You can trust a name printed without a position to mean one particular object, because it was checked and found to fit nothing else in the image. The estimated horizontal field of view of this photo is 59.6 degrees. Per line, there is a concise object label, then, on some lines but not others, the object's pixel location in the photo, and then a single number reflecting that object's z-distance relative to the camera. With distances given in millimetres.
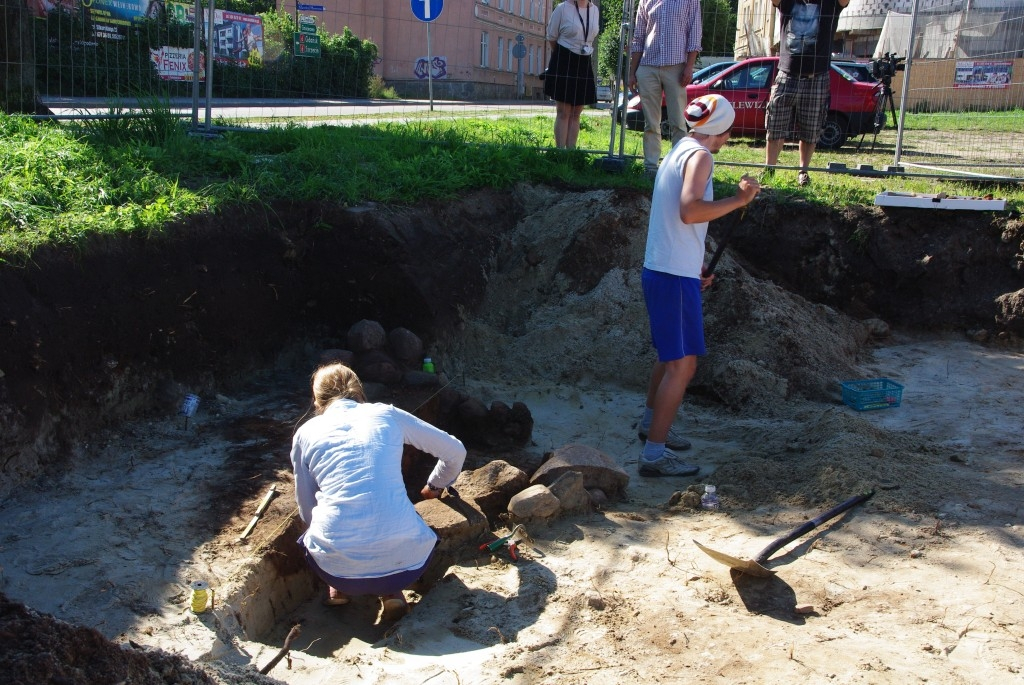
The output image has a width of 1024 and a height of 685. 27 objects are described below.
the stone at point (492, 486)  4648
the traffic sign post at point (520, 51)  14078
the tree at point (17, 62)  8523
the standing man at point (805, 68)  8383
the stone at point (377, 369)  5562
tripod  12141
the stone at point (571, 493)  4586
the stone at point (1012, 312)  7324
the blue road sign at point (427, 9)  11656
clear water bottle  4656
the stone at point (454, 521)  4246
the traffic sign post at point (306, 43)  10508
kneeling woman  3613
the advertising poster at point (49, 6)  9414
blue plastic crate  5945
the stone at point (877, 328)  7488
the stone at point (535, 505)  4473
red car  13148
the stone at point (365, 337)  5723
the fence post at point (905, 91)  8773
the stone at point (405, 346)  5875
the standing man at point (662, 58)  7953
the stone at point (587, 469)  4742
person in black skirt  8789
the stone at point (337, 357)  5371
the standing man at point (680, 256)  4805
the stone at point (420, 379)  5602
